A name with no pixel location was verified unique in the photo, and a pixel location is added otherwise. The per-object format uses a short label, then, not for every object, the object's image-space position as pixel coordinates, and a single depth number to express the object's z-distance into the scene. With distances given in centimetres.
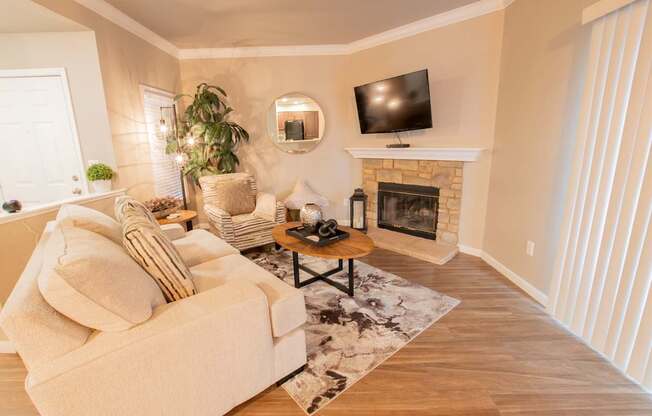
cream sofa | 97
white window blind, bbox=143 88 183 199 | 355
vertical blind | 154
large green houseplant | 375
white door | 270
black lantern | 397
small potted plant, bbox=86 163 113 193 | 264
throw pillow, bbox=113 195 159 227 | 172
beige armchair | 323
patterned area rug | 163
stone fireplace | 342
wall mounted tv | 325
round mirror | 426
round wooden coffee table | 220
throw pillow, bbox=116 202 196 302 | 138
